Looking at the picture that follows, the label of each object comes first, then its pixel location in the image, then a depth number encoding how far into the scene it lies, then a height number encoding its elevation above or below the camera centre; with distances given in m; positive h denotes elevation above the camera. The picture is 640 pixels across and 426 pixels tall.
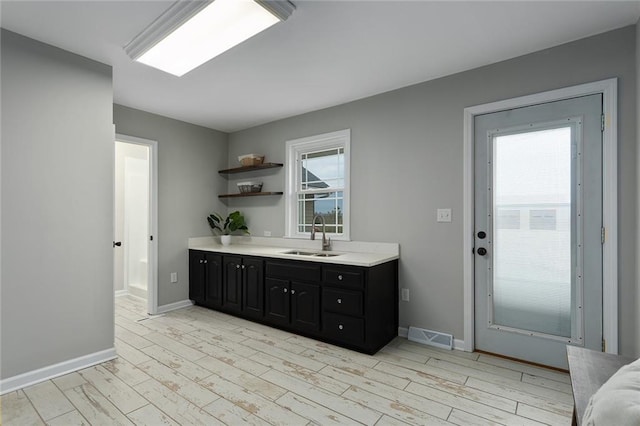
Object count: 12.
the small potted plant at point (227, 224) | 4.45 -0.19
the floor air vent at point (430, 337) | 2.84 -1.20
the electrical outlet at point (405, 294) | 3.11 -0.84
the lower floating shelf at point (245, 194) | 4.14 +0.24
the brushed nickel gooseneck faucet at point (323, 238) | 3.60 -0.31
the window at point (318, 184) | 3.63 +0.35
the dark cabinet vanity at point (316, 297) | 2.75 -0.88
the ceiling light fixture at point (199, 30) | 1.83 +1.21
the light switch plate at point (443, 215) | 2.87 -0.03
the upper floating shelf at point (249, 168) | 4.09 +0.61
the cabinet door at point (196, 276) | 4.14 -0.88
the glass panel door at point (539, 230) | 2.29 -0.15
